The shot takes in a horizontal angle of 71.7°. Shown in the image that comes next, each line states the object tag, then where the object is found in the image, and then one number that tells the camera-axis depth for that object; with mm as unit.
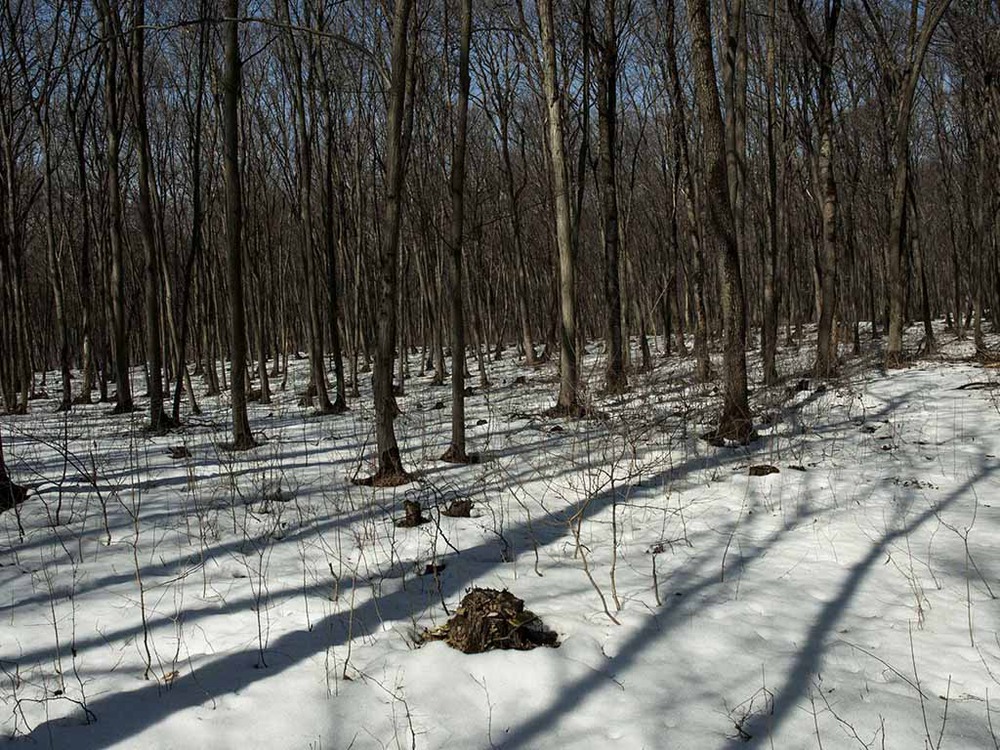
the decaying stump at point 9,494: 5312
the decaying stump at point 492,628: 3291
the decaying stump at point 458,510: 5348
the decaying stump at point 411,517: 5129
